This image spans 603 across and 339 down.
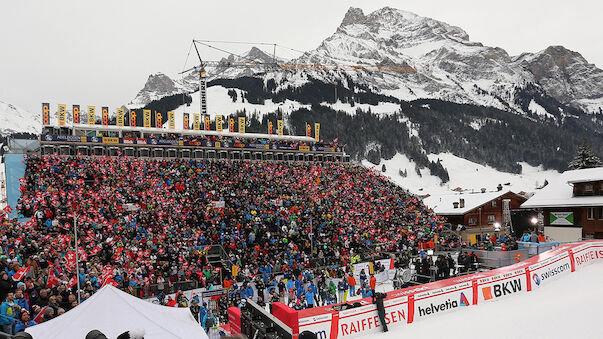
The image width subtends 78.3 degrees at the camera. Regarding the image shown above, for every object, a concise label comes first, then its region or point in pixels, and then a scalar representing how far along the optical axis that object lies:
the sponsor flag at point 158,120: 47.55
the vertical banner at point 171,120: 48.69
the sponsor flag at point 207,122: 52.17
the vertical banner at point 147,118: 45.28
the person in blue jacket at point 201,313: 15.11
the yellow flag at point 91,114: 41.56
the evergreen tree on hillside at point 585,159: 46.19
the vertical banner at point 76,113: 41.38
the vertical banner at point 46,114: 37.82
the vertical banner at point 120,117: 44.78
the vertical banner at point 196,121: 49.85
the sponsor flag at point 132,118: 44.34
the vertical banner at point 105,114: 42.86
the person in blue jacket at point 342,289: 20.02
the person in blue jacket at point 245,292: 18.08
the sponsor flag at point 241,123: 51.54
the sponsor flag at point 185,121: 48.93
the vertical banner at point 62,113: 40.41
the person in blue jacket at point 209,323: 13.12
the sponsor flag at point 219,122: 50.96
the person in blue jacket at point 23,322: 9.14
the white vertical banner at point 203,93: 87.96
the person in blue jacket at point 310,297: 18.18
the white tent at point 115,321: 8.00
